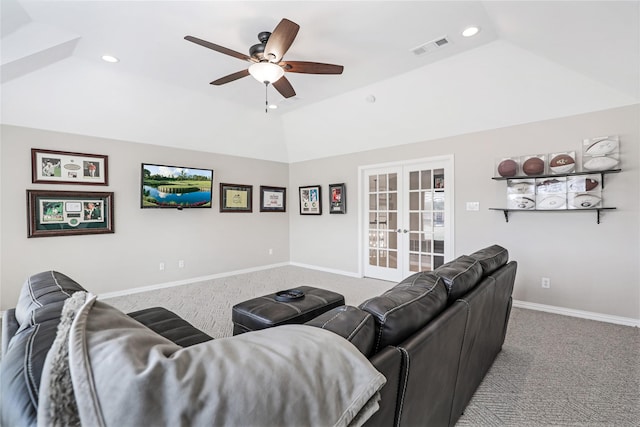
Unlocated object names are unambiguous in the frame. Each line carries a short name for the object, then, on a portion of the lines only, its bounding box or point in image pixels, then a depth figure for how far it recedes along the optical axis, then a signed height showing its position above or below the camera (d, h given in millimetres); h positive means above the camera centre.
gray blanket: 539 -351
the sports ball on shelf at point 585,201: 3262 +116
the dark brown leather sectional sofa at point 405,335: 741 -458
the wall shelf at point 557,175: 3194 +431
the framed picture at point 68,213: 3709 -4
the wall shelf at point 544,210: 3279 +17
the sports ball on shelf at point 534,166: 3559 +551
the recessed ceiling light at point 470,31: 2846 +1769
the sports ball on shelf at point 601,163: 3156 +524
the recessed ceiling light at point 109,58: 3244 +1724
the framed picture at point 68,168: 3728 +604
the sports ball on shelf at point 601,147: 3195 +708
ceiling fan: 2287 +1368
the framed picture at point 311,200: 6070 +254
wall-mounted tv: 4512 +417
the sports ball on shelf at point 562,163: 3385 +556
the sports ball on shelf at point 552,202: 3453 +111
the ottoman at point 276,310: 2333 -830
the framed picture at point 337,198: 5676 +269
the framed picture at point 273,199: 6180 +287
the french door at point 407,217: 4531 -94
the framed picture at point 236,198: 5537 +285
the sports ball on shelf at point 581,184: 3281 +311
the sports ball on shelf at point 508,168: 3732 +556
